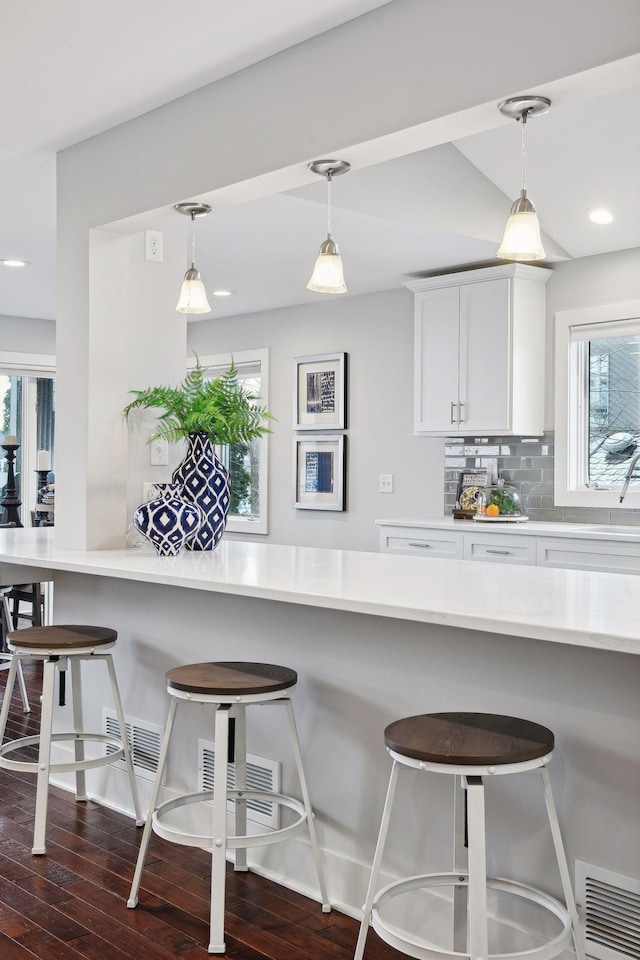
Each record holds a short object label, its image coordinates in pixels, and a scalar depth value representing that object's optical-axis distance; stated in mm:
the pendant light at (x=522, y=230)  2236
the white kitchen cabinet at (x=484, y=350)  4559
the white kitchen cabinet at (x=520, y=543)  3799
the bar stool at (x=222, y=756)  2209
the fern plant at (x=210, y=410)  3289
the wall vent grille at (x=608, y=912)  1895
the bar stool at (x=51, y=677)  2801
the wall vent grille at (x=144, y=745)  3107
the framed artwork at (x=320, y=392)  5723
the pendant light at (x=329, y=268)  2691
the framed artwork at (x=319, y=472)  5727
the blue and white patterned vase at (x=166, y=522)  3127
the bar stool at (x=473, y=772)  1692
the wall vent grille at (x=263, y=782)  2668
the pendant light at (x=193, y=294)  3201
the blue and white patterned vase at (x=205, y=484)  3297
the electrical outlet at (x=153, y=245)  3639
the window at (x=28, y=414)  7000
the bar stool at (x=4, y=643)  4352
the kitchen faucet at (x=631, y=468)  4197
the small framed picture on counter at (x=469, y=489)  4820
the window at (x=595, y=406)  4527
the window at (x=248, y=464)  6243
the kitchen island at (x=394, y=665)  1934
